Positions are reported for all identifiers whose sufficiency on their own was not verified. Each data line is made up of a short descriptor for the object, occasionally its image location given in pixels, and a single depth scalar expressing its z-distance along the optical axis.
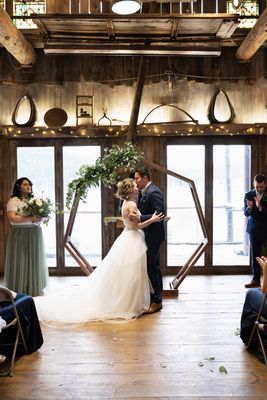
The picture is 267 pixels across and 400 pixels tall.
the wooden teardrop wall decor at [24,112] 7.27
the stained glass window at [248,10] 6.96
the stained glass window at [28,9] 6.95
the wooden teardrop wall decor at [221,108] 7.30
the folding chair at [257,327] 3.76
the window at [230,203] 7.43
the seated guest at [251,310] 3.85
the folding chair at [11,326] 3.61
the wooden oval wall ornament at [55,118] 7.26
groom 5.32
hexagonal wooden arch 5.88
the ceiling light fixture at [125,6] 4.47
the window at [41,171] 7.43
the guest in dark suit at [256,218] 6.39
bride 5.03
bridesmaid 5.78
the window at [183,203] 7.43
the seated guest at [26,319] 3.86
